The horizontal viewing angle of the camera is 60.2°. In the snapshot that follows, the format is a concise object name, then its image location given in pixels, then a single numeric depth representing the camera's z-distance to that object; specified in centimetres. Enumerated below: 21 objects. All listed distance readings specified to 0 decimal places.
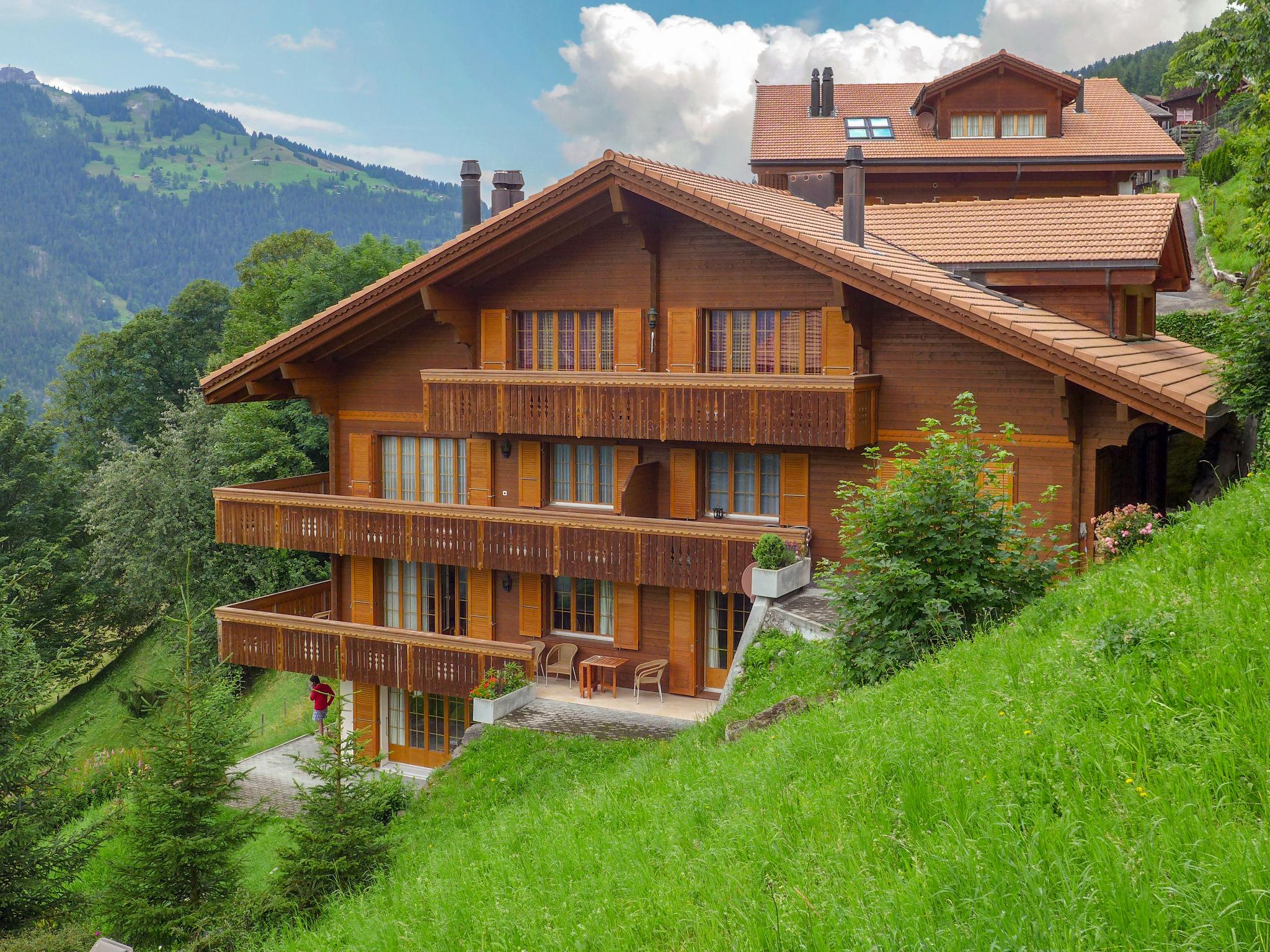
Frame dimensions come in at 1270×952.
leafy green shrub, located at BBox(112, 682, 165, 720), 3294
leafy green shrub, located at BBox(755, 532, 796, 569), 1648
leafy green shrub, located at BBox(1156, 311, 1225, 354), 2525
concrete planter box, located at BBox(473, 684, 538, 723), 1722
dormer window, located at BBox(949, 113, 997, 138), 3728
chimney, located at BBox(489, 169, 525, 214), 2323
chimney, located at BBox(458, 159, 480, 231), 2297
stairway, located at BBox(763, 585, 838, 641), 1526
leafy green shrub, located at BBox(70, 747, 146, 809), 2697
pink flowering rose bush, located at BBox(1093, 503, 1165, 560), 1298
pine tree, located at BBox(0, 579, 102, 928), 1543
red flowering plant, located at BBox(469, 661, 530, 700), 1770
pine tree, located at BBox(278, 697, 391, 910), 1187
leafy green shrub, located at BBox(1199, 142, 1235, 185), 4153
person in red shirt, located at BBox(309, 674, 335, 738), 2208
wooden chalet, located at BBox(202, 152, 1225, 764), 1688
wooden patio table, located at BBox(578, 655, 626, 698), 1856
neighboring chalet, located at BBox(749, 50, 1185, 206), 3522
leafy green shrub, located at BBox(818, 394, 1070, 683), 1090
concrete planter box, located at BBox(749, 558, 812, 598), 1639
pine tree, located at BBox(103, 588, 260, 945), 1274
